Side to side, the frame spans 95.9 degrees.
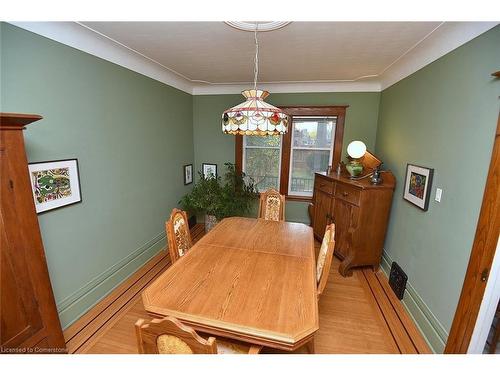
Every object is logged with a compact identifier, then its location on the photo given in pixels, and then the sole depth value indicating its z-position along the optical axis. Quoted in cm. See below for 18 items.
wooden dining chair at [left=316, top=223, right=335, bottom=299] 156
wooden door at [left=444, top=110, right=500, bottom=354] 125
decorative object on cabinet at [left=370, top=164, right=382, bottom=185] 260
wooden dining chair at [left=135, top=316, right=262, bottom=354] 80
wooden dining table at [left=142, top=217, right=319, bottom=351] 111
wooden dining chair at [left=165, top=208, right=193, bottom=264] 184
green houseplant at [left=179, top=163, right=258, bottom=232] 351
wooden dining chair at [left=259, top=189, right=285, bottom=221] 287
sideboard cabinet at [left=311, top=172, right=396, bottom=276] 252
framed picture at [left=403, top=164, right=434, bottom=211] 196
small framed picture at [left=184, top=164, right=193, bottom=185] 379
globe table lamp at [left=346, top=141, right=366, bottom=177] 283
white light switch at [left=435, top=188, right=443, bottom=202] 180
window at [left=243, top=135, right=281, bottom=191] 388
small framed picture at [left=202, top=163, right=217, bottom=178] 406
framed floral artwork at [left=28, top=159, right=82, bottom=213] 161
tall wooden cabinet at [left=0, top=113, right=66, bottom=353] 125
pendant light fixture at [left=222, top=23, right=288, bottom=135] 133
